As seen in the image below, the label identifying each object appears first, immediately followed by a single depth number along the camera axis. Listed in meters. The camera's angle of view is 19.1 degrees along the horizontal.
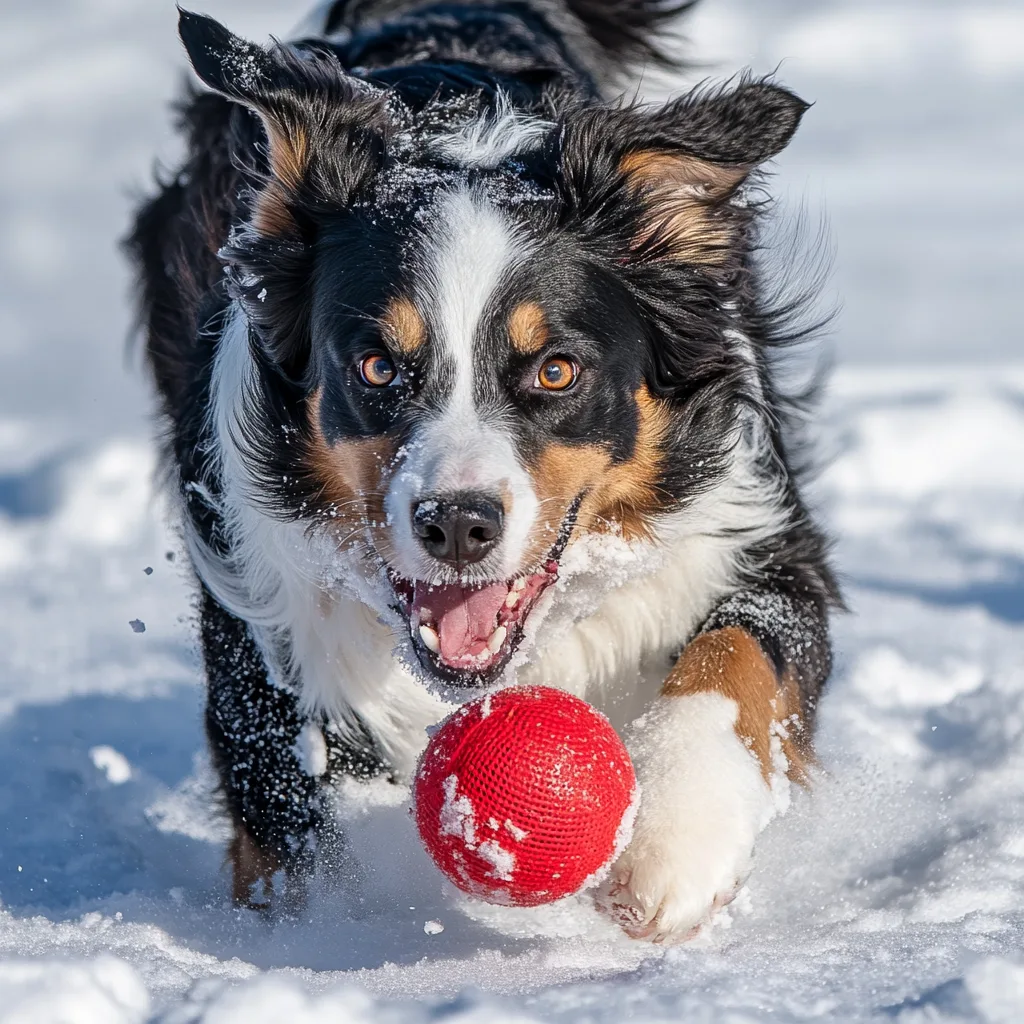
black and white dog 5.67
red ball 4.85
